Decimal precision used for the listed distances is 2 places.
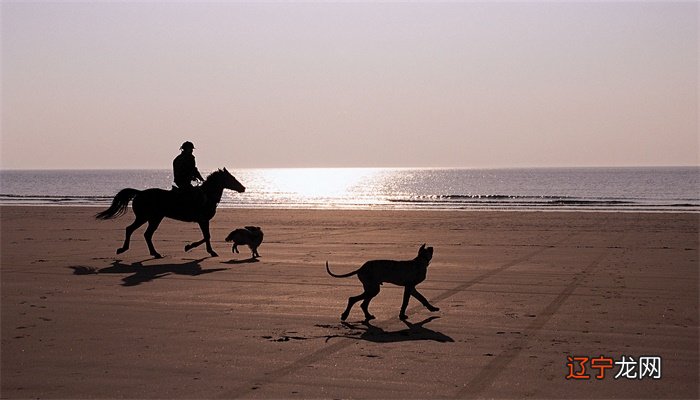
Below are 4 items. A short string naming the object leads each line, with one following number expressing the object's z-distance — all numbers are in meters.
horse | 16.56
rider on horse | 16.89
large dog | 9.23
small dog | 16.19
